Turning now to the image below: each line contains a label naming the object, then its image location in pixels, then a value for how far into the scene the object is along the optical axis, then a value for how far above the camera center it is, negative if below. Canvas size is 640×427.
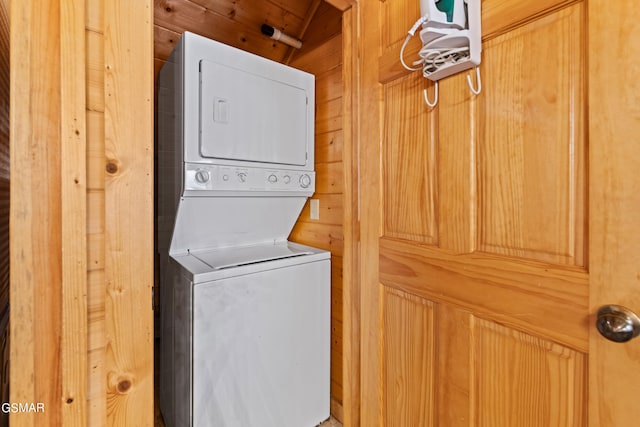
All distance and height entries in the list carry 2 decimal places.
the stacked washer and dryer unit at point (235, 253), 1.38 -0.24
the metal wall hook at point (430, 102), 1.05 +0.40
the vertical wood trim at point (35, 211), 0.68 +0.00
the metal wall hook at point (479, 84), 0.92 +0.40
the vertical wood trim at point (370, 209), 1.30 +0.01
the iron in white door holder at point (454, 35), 0.89 +0.54
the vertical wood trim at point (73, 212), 0.72 +0.00
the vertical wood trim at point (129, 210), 0.79 +0.00
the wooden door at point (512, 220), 0.68 -0.02
